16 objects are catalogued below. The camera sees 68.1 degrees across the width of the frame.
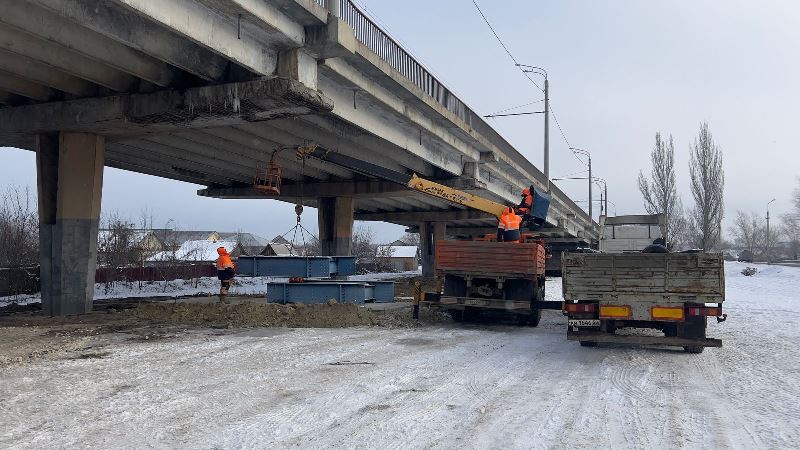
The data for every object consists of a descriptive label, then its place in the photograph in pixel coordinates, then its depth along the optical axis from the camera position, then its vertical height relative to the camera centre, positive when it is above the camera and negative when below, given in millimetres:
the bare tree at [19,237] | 23797 +555
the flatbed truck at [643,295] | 9164 -584
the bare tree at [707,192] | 44781 +5135
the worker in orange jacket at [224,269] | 16938 -454
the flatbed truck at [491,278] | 12562 -472
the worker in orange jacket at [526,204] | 15055 +1347
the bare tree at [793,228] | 100000 +5722
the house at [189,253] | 32450 -69
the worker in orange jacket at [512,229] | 13883 +646
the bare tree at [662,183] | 50594 +6450
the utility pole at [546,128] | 28750 +6451
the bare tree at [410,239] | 135225 +3886
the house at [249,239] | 101419 +2571
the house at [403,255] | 73750 +37
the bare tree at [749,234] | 97625 +5182
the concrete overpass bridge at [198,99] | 9656 +3449
